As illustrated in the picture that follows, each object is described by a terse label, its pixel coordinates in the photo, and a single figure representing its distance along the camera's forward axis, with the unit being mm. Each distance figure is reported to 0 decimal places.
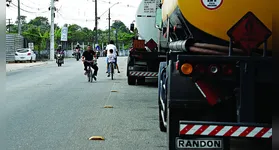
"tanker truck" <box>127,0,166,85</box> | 19953
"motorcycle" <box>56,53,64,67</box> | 40719
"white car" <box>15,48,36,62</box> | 50938
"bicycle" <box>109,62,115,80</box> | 24650
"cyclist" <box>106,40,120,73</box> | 25141
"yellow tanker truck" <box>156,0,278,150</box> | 6332
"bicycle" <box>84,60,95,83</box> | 23070
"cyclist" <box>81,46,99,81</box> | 23159
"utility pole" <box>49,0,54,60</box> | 57453
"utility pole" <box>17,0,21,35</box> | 57388
